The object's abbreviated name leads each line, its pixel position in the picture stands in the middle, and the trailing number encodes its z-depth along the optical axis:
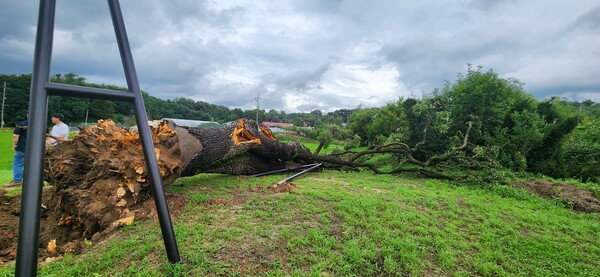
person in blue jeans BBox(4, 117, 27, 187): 5.26
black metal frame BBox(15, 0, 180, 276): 1.32
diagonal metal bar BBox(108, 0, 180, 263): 1.89
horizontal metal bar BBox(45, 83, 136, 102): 1.50
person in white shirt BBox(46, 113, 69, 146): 5.57
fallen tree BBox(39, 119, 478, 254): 3.03
